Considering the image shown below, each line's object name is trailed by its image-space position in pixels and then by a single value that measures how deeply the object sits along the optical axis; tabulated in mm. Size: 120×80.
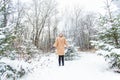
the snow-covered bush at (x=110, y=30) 4164
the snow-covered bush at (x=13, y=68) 3019
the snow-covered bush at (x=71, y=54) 6482
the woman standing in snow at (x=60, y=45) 4860
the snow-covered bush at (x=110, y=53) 3935
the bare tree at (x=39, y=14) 17524
